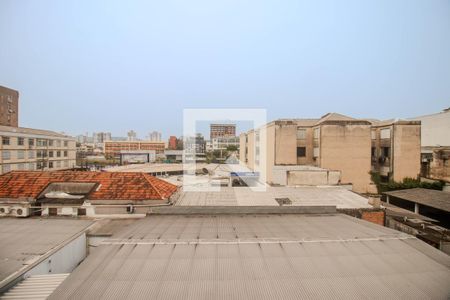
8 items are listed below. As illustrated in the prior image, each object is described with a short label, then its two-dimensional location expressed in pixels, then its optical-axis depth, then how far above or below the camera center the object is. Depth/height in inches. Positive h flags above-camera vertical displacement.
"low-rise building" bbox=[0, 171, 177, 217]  471.8 -88.9
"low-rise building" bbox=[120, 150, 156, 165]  2549.5 -71.6
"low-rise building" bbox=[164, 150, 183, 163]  2763.3 -61.6
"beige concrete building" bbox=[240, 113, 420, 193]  961.5 +11.4
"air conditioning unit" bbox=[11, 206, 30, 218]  462.0 -117.6
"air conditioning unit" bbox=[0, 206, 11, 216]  464.8 -116.6
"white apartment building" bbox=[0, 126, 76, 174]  1111.6 -8.9
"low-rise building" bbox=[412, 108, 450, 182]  950.8 +30.5
